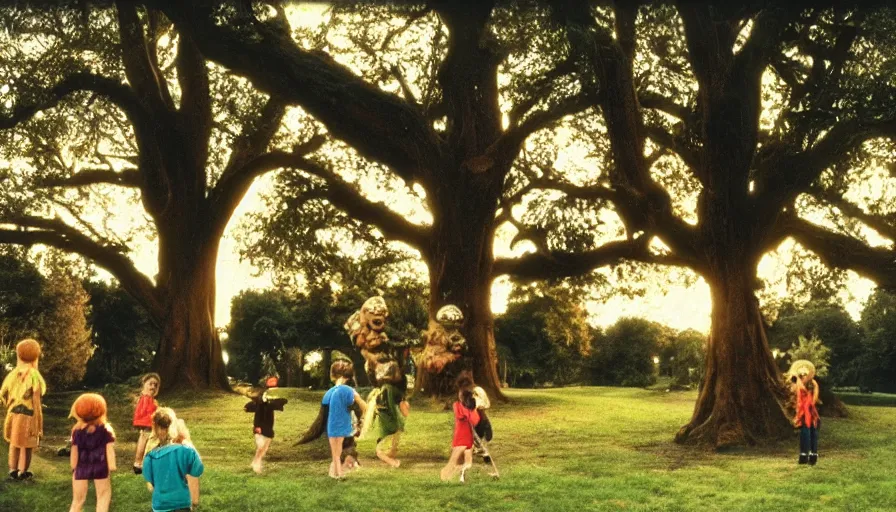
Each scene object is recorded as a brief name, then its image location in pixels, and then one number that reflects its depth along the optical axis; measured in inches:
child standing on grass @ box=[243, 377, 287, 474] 497.0
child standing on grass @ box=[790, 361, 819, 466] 565.9
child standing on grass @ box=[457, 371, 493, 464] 486.6
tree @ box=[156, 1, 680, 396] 855.7
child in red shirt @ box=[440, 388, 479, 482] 475.8
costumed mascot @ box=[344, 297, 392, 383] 660.1
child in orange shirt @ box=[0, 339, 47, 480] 448.1
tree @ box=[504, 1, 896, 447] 703.1
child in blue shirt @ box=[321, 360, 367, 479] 469.4
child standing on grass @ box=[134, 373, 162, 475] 466.9
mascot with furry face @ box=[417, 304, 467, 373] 928.9
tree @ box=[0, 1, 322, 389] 1064.8
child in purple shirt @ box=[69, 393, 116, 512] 335.3
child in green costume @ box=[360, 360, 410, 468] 535.2
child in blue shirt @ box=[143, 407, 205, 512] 300.2
